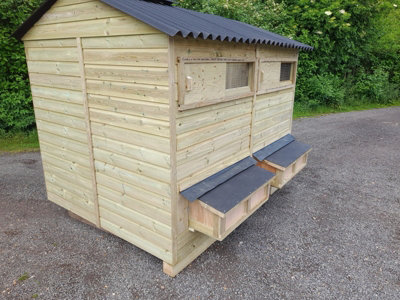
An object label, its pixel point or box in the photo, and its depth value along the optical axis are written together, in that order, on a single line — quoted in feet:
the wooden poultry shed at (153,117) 10.78
